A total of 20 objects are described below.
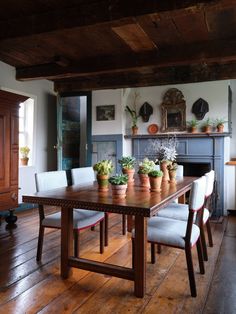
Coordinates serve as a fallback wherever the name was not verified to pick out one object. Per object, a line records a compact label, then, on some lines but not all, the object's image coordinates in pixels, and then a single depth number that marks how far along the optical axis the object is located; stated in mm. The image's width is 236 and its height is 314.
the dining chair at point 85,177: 3211
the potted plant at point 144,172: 2652
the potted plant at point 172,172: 3008
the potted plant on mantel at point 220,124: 4500
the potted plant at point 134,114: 5160
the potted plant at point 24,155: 4852
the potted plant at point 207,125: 4586
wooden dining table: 1861
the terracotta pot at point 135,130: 5145
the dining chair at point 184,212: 2580
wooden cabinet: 3500
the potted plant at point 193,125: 4695
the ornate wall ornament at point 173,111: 4859
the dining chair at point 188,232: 2021
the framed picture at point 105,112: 5266
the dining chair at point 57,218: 2486
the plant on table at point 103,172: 2436
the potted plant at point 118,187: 2145
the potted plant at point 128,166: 2951
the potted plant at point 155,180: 2422
